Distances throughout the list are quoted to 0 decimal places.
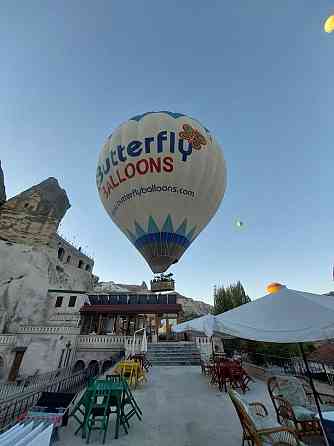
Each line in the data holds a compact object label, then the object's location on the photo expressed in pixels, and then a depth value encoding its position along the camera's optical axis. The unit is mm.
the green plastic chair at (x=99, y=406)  4539
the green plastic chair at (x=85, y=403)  4496
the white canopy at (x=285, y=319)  3133
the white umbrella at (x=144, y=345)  14942
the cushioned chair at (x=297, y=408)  4086
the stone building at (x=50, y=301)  19828
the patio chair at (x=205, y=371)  10720
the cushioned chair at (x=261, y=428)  3078
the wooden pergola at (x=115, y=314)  24234
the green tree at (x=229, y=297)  22327
